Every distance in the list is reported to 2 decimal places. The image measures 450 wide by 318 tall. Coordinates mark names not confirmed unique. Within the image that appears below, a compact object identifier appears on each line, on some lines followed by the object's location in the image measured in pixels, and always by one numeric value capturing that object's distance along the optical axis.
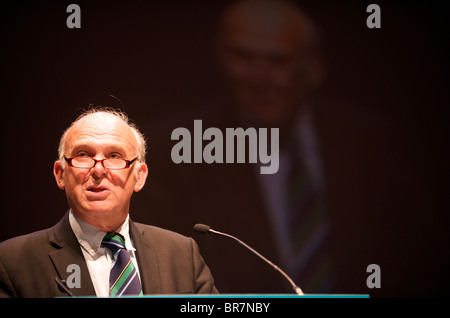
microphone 5.12
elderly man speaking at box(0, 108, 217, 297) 4.70
